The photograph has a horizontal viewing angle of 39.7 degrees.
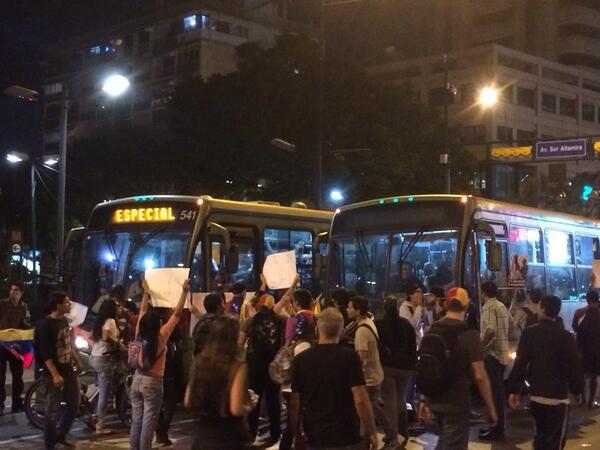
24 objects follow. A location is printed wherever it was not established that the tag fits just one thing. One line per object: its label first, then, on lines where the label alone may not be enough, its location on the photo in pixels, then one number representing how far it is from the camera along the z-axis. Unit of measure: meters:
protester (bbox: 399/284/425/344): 11.12
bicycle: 10.77
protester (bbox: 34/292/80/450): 9.29
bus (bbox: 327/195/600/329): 12.09
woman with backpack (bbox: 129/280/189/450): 7.95
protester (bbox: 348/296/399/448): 8.48
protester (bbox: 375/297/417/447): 9.16
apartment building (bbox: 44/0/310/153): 68.06
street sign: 29.12
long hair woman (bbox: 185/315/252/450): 5.24
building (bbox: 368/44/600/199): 65.81
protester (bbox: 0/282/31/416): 12.37
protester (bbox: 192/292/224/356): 9.29
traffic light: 33.75
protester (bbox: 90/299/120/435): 10.34
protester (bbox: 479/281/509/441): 10.20
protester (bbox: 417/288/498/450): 6.65
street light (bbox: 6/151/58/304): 26.66
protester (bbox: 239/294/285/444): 9.57
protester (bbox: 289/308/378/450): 5.42
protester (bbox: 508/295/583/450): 7.27
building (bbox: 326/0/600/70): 79.44
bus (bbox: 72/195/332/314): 12.98
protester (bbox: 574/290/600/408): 12.09
